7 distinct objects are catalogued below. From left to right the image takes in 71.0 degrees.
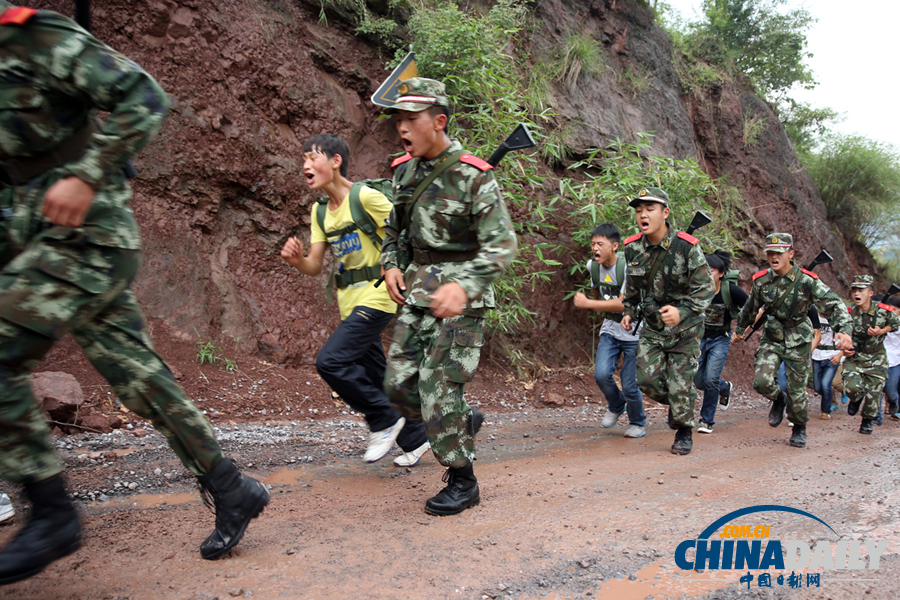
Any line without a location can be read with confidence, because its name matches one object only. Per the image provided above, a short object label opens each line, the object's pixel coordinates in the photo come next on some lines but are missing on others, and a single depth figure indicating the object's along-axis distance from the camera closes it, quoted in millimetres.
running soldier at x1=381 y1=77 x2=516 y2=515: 3338
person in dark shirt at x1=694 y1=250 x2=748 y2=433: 7270
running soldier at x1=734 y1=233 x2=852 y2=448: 6480
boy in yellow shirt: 4090
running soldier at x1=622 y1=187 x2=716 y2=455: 5465
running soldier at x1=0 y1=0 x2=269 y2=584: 2141
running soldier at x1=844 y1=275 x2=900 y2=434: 8461
